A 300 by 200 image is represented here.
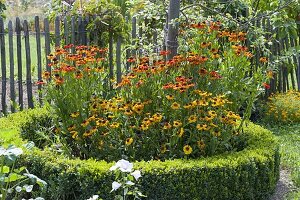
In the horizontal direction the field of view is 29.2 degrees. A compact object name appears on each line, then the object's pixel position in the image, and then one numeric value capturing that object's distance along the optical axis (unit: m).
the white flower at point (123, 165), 3.41
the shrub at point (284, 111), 7.67
